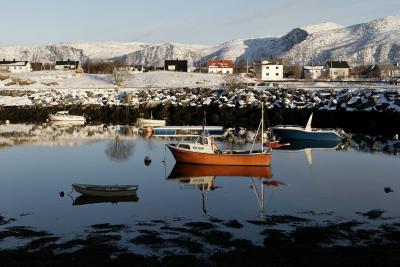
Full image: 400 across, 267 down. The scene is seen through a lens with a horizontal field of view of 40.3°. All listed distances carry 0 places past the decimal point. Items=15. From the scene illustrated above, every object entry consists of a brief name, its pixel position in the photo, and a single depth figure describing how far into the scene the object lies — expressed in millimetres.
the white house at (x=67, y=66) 187500
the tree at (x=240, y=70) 184575
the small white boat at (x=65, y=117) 79125
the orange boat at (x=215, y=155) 37031
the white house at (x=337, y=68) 179900
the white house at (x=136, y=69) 163300
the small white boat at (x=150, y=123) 73125
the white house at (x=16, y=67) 174612
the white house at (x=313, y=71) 184500
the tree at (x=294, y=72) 176675
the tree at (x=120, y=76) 117506
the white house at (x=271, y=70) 157000
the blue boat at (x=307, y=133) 55597
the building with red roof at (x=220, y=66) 183000
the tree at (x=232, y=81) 100125
